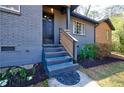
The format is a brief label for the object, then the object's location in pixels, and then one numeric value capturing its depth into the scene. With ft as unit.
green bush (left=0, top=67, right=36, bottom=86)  8.36
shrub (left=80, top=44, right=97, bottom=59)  14.87
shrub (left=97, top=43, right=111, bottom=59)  16.68
